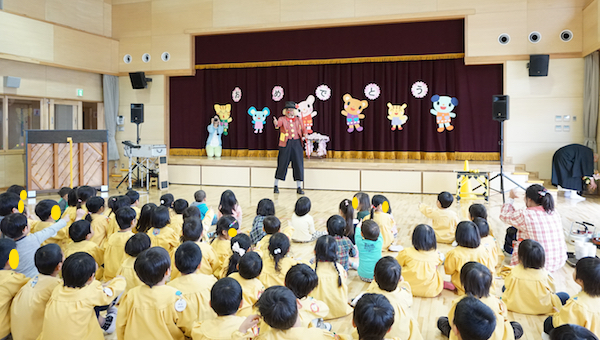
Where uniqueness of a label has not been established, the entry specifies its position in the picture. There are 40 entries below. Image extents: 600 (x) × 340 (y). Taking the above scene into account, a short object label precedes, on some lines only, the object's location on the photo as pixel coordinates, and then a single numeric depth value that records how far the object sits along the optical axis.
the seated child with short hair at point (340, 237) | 3.21
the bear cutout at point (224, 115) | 10.28
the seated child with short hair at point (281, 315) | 1.68
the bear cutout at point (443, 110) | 8.86
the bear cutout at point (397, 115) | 9.22
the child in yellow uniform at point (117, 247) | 3.08
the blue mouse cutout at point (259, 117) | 10.06
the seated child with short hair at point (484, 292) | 2.00
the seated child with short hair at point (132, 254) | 2.63
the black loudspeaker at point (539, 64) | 7.71
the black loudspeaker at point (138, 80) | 9.88
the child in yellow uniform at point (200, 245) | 2.88
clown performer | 7.70
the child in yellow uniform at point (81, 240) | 2.95
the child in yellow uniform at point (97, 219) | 3.60
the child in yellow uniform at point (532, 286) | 2.59
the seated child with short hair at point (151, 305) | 2.07
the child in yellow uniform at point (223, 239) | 3.14
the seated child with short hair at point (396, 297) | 2.09
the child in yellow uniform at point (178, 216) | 3.72
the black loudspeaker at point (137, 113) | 8.77
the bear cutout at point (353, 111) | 9.49
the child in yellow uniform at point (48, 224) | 3.47
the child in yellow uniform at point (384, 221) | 4.02
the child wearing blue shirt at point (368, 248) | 3.18
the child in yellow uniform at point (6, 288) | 2.28
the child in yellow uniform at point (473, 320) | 1.62
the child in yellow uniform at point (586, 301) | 2.03
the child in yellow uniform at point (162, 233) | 3.28
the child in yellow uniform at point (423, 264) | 2.93
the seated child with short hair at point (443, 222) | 4.44
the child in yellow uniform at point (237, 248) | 2.68
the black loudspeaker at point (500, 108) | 6.66
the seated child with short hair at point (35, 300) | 2.21
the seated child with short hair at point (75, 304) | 2.06
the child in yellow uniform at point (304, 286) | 2.12
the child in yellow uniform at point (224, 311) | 1.87
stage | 7.72
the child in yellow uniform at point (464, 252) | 2.87
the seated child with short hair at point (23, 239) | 2.78
